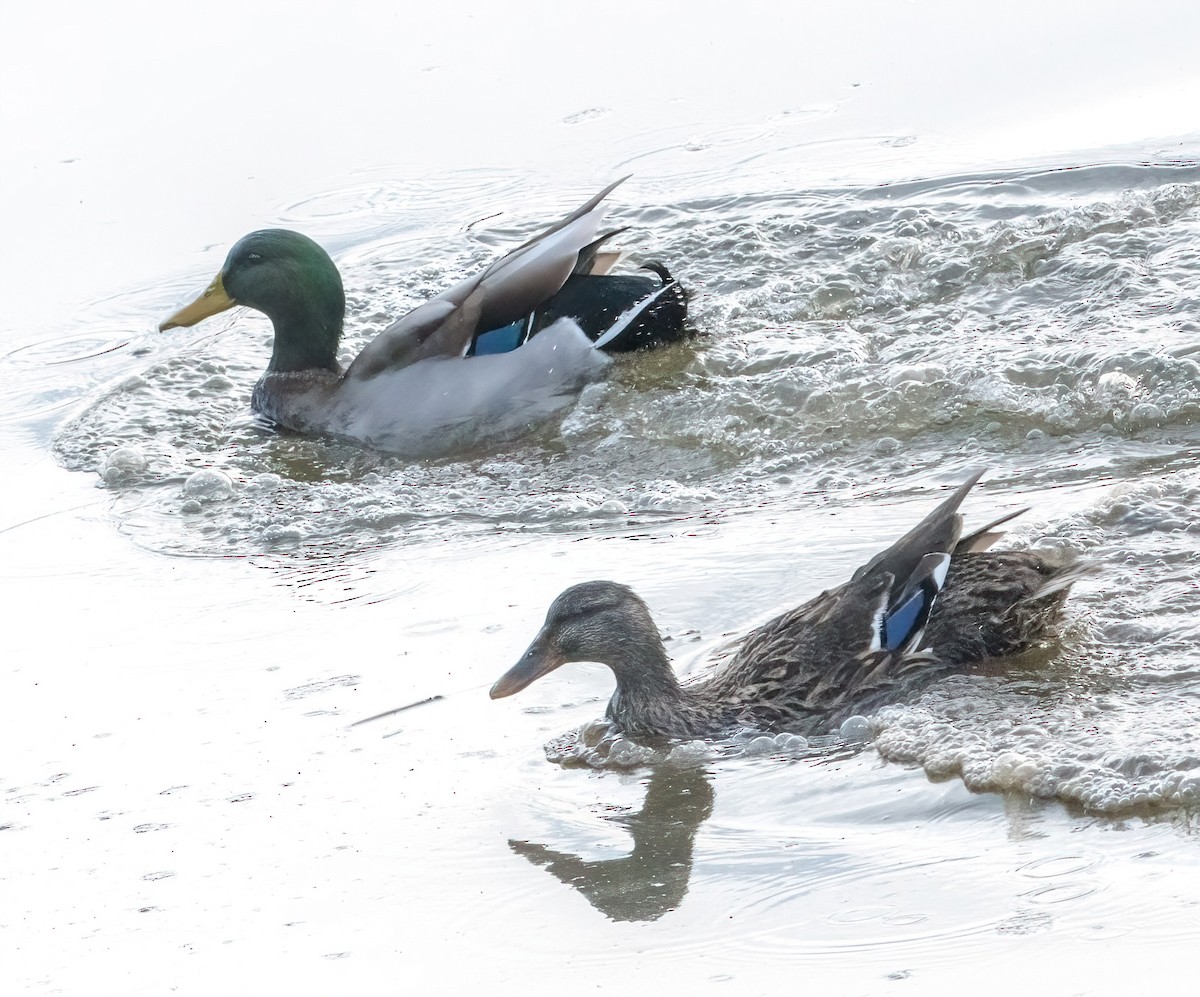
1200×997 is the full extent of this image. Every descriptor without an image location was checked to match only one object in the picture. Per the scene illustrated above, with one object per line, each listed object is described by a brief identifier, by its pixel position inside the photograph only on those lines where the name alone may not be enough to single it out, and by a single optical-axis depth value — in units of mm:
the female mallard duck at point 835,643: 10859
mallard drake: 17062
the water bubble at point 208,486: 15703
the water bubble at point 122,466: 16141
